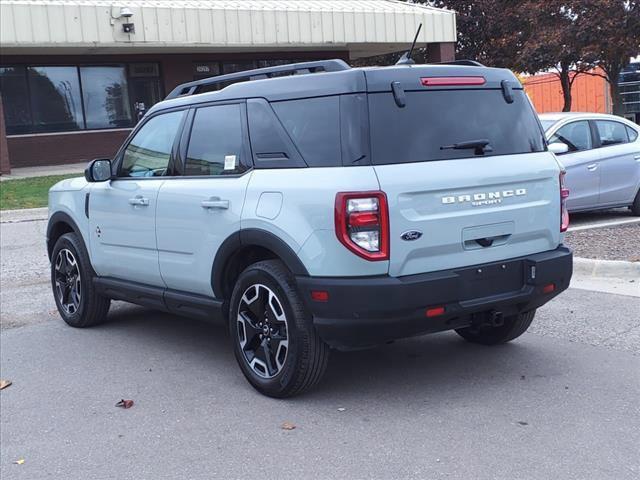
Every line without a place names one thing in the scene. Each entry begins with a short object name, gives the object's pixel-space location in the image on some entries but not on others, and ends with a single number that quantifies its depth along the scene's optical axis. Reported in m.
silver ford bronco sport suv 4.32
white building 20.67
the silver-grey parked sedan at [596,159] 10.67
